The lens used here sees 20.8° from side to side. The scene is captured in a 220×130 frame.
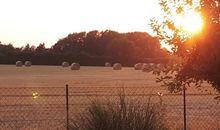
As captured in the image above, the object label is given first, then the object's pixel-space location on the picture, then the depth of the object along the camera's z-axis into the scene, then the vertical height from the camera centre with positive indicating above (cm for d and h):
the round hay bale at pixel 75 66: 7512 -68
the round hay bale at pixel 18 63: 8856 -32
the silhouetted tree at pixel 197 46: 1093 +26
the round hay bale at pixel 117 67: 7797 -80
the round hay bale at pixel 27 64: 9021 -41
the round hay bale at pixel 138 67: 7781 -81
